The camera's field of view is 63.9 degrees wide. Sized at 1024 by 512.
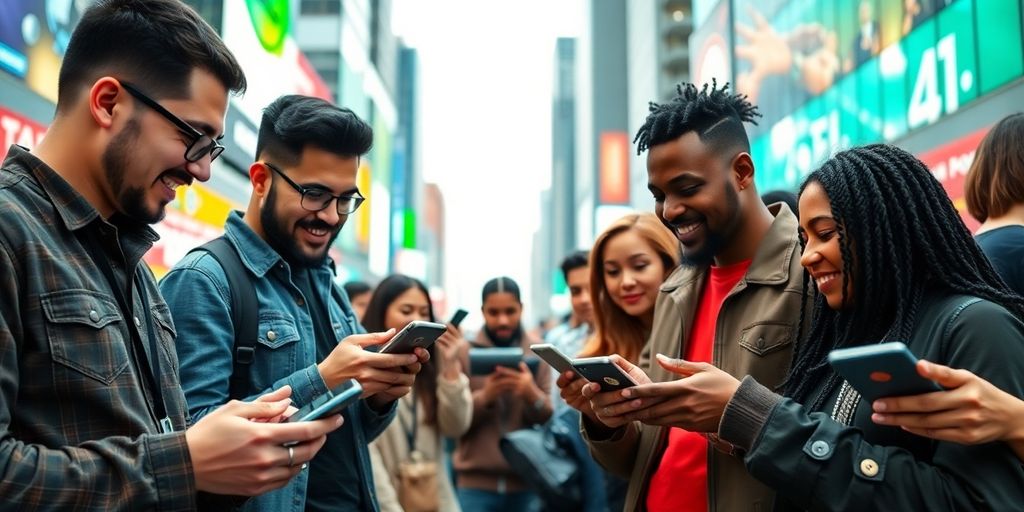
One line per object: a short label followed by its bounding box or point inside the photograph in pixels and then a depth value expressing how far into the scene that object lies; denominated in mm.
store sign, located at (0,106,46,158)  7852
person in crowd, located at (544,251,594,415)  7391
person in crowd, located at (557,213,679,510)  4359
